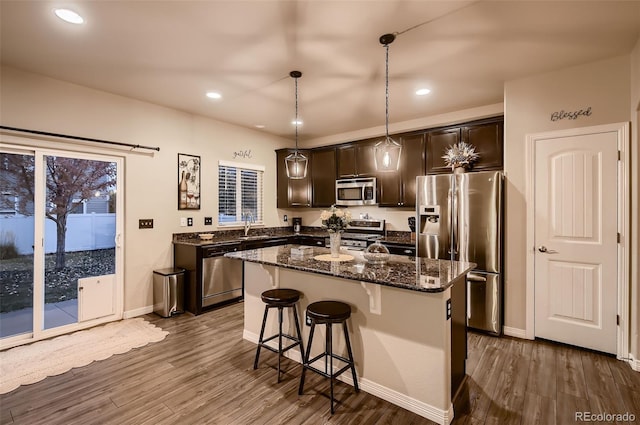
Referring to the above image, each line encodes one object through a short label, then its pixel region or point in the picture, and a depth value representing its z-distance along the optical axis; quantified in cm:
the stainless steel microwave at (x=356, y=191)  501
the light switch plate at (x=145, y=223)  397
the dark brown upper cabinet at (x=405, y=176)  451
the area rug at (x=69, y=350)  256
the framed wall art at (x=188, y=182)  438
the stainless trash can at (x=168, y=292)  387
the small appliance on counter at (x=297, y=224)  612
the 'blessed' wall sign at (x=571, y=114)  296
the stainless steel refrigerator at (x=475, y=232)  333
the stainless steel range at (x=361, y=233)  498
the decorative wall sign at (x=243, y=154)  513
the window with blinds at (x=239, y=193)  496
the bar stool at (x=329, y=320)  215
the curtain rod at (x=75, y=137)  304
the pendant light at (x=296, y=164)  306
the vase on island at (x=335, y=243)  282
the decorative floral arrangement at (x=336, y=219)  277
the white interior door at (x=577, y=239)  287
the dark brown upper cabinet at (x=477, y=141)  383
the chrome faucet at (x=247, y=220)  521
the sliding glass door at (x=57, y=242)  312
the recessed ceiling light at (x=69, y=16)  215
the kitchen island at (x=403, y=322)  200
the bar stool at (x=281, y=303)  252
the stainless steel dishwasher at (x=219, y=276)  406
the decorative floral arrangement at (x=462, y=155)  388
